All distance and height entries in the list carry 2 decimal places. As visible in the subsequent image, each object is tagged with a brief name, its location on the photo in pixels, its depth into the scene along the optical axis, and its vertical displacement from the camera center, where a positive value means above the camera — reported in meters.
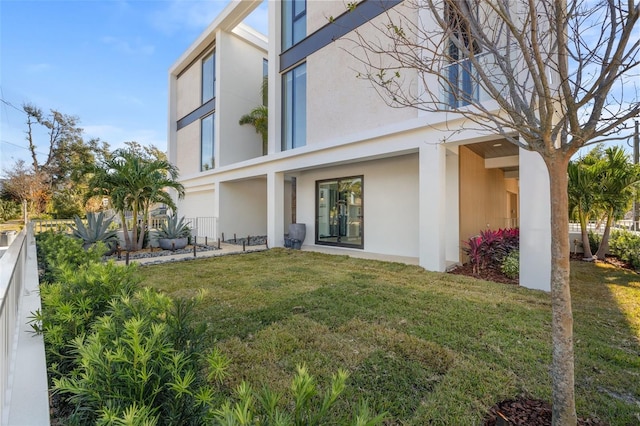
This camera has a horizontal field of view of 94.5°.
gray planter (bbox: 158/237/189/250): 9.95 -0.86
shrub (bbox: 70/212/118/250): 8.58 -0.39
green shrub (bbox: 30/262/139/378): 1.84 -0.59
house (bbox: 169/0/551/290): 6.59 +1.78
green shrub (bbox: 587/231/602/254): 9.04 -0.70
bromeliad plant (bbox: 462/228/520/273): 6.62 -0.72
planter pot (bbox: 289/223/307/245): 10.67 -0.48
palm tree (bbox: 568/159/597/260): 7.84 +0.71
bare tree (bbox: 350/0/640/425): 1.77 +0.75
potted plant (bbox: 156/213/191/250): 10.03 -0.59
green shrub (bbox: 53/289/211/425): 1.20 -0.69
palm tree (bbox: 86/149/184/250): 9.19 +1.06
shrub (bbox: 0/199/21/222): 11.88 +0.36
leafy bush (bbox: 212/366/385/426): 0.91 -0.61
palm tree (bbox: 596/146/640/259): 7.59 +0.93
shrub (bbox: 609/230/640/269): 7.10 -0.73
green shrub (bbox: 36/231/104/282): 3.49 -0.46
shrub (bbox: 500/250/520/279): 6.03 -0.98
